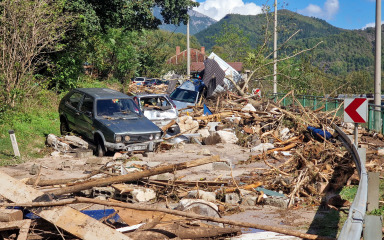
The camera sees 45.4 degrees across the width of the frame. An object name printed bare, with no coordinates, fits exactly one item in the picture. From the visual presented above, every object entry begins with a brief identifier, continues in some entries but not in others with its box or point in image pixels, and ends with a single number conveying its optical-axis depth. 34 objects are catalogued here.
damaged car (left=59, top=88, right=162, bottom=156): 13.31
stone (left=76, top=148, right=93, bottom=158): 13.48
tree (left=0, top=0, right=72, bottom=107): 17.14
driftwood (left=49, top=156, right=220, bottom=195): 7.19
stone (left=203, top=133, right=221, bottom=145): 16.62
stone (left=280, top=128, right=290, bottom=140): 16.77
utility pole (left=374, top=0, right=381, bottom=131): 16.02
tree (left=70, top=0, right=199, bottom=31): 24.22
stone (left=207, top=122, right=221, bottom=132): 18.72
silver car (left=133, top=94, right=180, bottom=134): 16.94
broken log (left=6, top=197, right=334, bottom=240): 5.12
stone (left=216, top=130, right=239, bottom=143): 16.65
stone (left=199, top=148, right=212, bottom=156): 14.26
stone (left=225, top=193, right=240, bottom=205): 8.24
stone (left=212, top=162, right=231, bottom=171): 11.52
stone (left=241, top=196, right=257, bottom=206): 8.30
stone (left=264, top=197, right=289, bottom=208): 8.15
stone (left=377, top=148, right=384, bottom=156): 12.18
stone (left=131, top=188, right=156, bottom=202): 8.05
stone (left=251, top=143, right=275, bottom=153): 15.09
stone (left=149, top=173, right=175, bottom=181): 8.98
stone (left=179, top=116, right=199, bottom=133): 18.36
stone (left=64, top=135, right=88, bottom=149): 14.23
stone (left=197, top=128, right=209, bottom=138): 17.84
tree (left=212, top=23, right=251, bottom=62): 81.50
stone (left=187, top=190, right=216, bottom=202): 8.05
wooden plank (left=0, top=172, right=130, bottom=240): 5.10
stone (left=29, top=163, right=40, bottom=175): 10.76
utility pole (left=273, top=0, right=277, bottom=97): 27.90
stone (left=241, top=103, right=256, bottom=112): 20.32
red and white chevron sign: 10.91
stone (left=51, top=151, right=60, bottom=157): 13.62
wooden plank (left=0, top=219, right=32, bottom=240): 5.34
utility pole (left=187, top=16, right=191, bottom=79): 39.58
